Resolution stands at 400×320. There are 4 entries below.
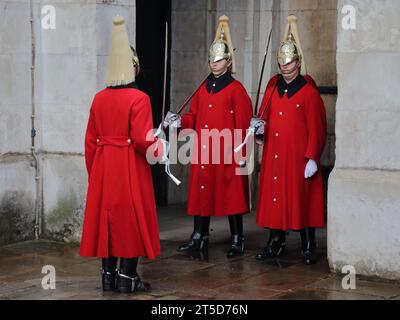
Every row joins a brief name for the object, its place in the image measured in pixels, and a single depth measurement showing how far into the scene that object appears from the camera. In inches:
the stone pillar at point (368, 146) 608.1
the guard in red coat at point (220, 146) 706.8
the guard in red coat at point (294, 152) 675.4
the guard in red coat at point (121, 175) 580.7
